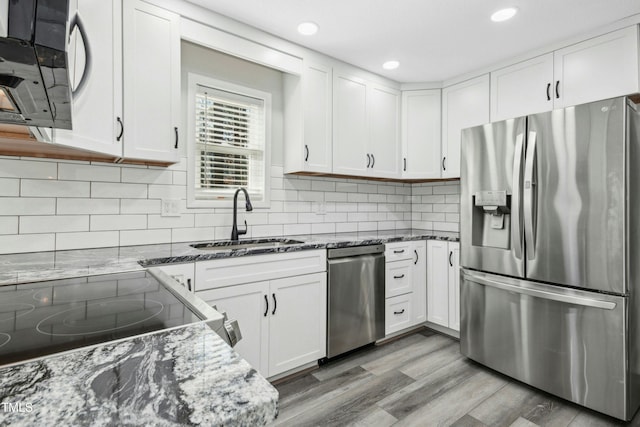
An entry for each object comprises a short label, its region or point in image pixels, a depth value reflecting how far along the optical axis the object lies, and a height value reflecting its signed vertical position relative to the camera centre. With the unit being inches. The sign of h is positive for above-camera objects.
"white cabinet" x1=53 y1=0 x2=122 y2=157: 54.8 +25.0
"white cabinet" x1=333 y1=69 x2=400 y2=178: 112.0 +31.3
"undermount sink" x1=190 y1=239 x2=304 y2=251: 89.1 -8.3
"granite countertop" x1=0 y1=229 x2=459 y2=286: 50.8 -8.4
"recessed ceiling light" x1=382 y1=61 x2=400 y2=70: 113.7 +52.1
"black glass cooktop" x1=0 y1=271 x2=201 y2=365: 25.0 -9.4
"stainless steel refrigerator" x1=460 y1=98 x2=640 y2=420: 69.0 -8.1
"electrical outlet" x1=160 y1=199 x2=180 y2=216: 87.8 +2.1
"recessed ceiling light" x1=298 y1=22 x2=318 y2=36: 90.4 +51.8
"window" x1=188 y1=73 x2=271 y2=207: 95.3 +22.5
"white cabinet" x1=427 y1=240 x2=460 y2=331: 111.2 -23.5
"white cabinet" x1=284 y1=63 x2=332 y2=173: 103.9 +30.4
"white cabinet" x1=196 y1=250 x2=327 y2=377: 75.5 -22.6
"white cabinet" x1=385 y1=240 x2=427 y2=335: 108.6 -23.7
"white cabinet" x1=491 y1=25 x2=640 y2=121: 84.8 +39.6
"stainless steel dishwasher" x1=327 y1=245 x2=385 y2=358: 93.8 -24.2
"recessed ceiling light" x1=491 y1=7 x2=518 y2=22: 82.6 +50.9
